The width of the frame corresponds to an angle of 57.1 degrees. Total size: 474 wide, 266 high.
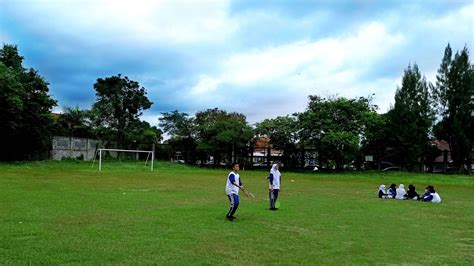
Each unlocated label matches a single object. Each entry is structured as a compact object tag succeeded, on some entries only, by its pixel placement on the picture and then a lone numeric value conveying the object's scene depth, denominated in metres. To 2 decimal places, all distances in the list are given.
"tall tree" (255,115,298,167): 57.44
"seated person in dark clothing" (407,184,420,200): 21.84
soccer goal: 57.31
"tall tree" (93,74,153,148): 60.31
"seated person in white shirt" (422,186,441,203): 20.55
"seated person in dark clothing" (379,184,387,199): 22.59
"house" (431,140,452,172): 60.38
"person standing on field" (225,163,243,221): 12.80
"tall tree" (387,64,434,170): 54.84
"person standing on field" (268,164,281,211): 15.78
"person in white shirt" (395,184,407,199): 22.07
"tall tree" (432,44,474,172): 54.22
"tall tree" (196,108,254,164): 58.30
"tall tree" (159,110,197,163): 64.75
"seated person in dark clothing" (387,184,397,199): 22.33
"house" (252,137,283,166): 62.56
